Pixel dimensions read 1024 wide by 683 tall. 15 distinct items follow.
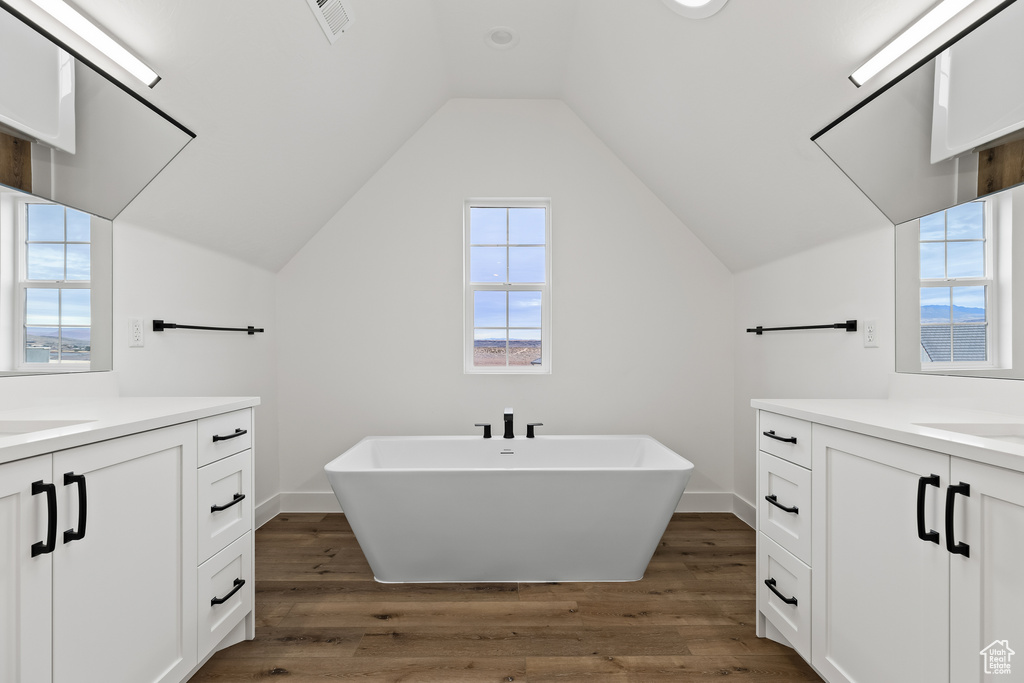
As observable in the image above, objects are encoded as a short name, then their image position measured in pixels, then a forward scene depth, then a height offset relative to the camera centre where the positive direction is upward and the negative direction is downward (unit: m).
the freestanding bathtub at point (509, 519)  2.18 -0.80
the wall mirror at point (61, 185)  1.37 +0.52
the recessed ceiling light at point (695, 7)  1.84 +1.28
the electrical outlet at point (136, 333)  2.04 +0.04
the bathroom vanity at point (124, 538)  1.00 -0.50
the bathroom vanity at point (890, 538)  0.98 -0.49
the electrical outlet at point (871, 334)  2.09 +0.03
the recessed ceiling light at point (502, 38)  2.63 +1.65
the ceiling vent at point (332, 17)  1.89 +1.29
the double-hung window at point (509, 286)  3.36 +0.38
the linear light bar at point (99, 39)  1.33 +0.88
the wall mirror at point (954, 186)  1.33 +0.52
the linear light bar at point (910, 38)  1.36 +0.90
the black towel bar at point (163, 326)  2.16 +0.07
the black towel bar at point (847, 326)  2.19 +0.07
